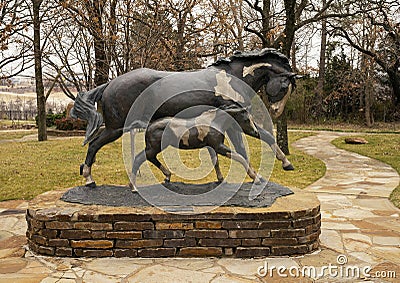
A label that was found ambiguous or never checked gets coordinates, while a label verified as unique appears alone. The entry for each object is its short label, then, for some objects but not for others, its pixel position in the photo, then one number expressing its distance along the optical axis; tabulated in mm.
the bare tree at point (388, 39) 10141
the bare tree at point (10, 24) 6219
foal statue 3869
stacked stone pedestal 3541
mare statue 3936
